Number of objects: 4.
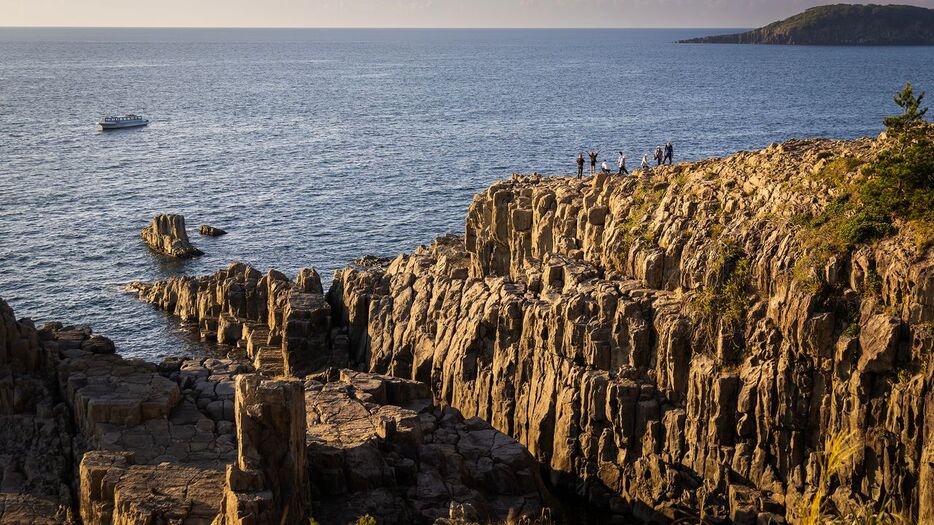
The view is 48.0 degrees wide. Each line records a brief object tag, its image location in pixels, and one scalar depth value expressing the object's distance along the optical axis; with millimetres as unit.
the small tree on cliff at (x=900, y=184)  49625
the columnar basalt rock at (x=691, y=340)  46250
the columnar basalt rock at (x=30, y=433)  45344
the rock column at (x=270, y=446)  40125
